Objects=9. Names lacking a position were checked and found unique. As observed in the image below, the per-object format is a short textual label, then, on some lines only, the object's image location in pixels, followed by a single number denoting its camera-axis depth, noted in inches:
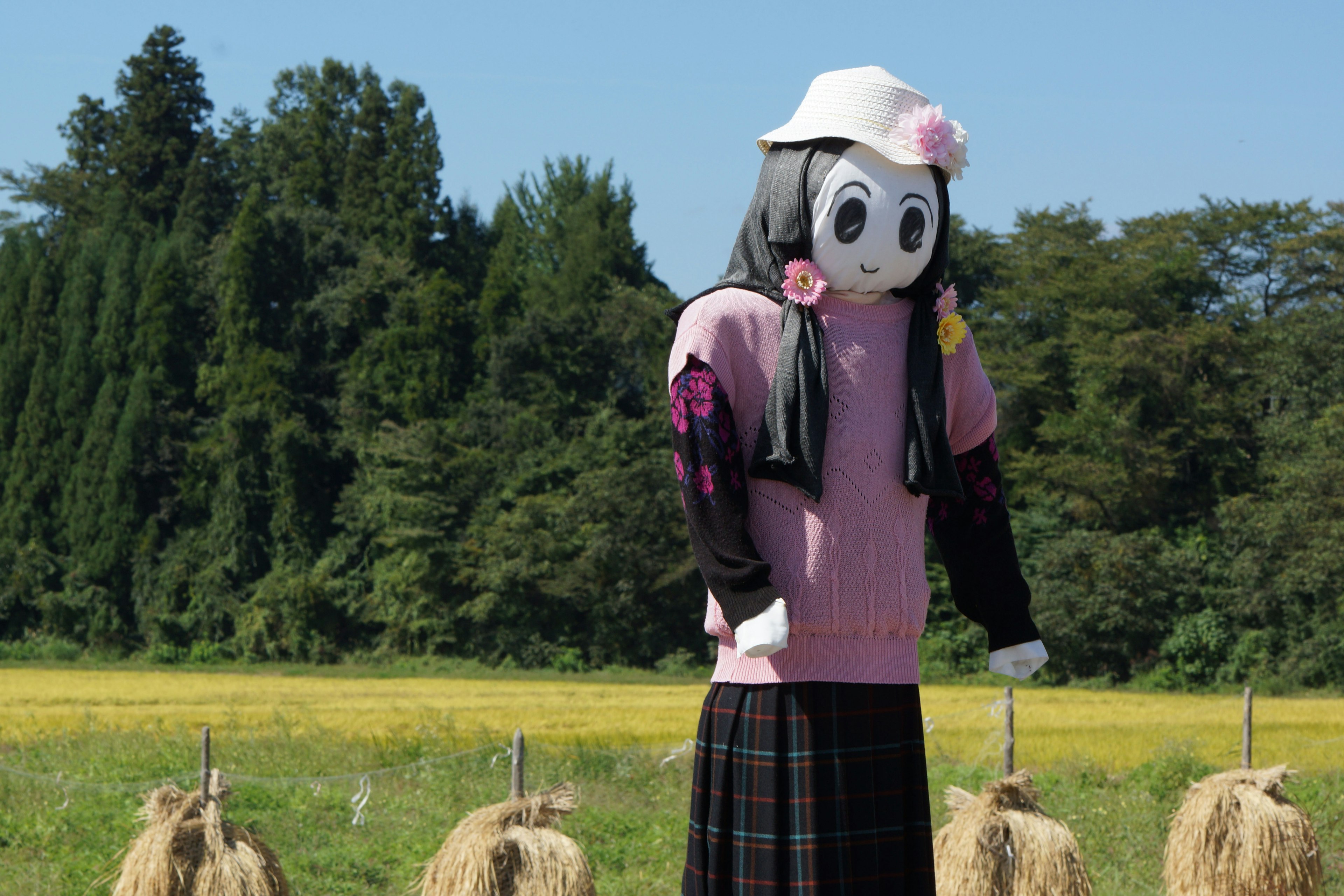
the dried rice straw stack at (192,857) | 416.2
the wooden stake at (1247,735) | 566.6
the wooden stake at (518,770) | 457.7
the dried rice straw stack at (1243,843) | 477.7
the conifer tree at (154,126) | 3137.3
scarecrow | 204.7
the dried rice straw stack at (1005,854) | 422.6
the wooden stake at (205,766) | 440.1
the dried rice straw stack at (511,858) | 408.8
